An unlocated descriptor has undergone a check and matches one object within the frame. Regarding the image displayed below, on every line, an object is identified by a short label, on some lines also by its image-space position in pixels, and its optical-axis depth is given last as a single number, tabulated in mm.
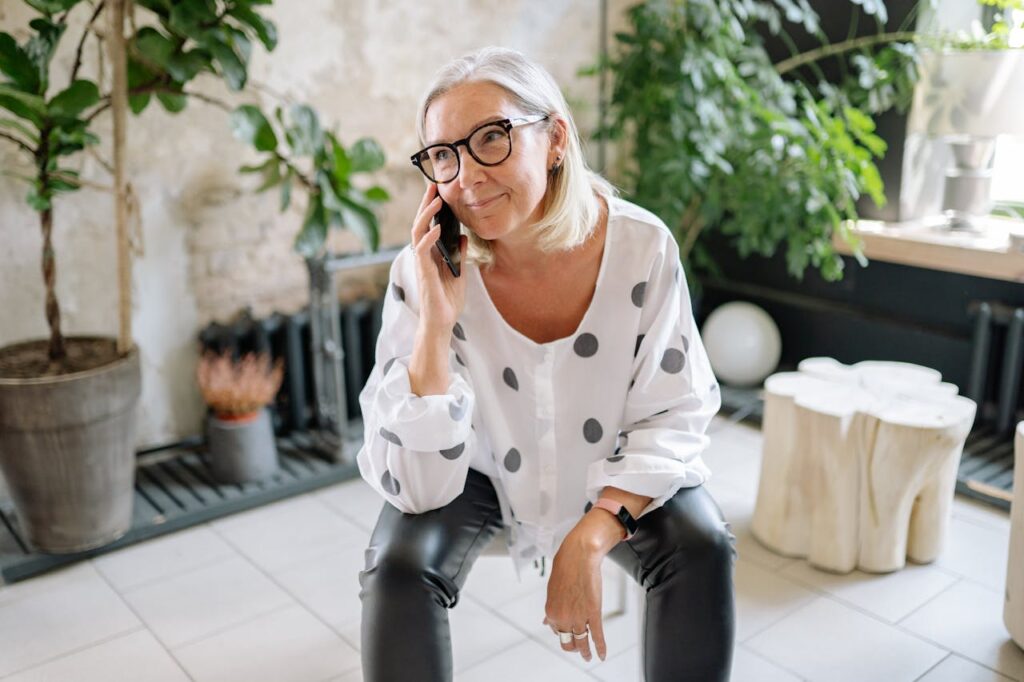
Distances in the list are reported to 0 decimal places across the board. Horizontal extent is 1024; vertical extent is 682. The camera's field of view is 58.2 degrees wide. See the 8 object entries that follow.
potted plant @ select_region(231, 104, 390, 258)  2502
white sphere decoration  3490
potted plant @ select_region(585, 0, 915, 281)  3008
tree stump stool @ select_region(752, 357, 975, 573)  2268
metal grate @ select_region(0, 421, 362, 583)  2484
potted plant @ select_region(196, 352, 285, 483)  2836
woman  1457
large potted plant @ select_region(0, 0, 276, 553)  2240
